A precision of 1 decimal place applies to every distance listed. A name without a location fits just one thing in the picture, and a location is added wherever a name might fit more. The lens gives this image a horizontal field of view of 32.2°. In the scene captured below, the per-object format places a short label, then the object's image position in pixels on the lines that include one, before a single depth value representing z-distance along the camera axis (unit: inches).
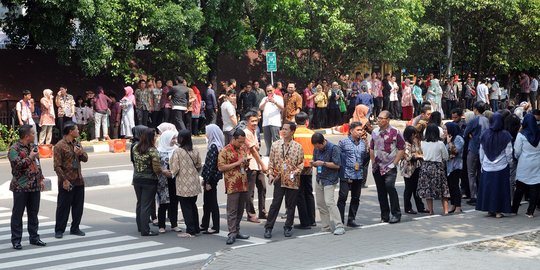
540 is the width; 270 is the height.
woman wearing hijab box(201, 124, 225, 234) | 524.4
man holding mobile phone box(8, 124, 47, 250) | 493.0
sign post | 1143.6
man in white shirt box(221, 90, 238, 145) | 785.3
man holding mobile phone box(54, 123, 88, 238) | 519.5
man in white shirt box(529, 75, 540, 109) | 1601.9
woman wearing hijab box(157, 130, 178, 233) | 534.3
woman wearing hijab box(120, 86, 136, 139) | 1062.4
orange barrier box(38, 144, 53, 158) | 933.8
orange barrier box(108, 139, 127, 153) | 1006.8
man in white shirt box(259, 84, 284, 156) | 825.5
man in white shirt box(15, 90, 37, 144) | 957.2
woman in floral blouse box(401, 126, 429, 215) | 590.9
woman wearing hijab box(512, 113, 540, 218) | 569.6
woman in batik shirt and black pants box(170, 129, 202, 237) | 521.0
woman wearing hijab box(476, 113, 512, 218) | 567.8
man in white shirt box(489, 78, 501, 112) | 1525.6
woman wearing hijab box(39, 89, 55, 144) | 983.6
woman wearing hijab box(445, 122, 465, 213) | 601.3
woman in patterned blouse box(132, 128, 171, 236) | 522.0
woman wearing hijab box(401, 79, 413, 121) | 1325.0
